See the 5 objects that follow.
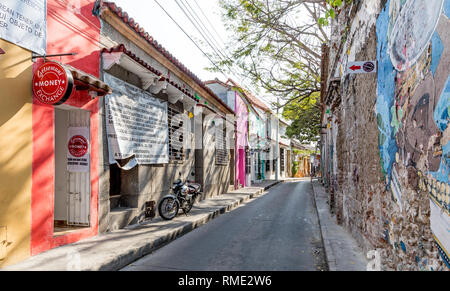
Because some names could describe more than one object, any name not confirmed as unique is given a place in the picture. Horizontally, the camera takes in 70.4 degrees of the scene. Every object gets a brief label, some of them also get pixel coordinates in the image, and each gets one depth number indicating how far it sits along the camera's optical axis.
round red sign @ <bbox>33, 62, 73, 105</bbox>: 4.94
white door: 6.62
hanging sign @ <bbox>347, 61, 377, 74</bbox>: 4.32
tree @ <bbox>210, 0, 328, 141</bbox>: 10.27
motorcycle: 8.81
